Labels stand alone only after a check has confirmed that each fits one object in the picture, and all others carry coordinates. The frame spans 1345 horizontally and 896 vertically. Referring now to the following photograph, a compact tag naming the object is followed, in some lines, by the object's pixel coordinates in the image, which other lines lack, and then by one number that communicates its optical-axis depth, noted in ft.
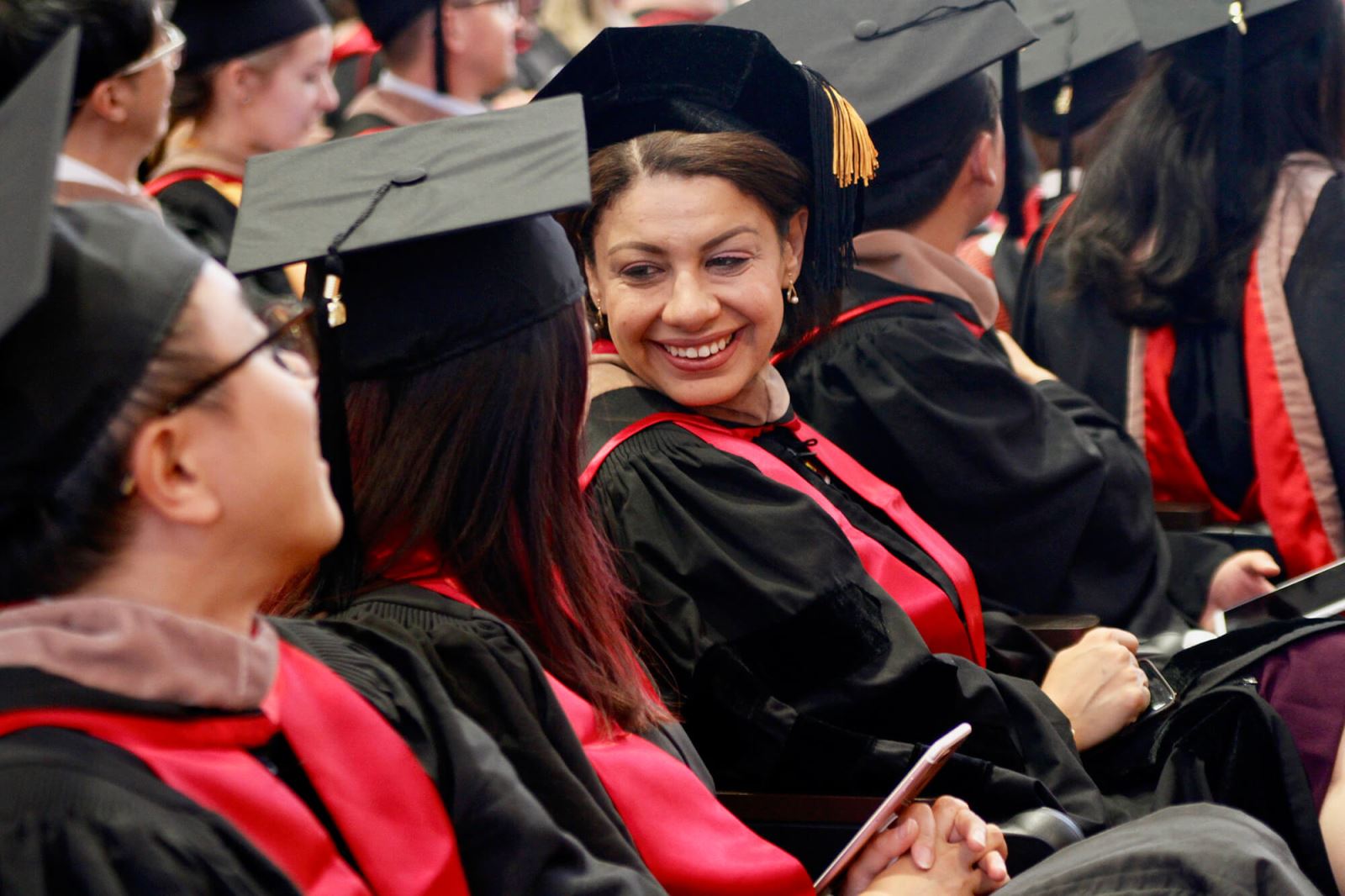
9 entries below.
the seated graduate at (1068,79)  24.45
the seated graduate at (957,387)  17.16
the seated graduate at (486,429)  9.87
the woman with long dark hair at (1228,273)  20.20
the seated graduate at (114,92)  17.94
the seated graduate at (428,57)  31.12
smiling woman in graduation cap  13.12
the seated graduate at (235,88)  25.34
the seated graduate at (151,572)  6.81
